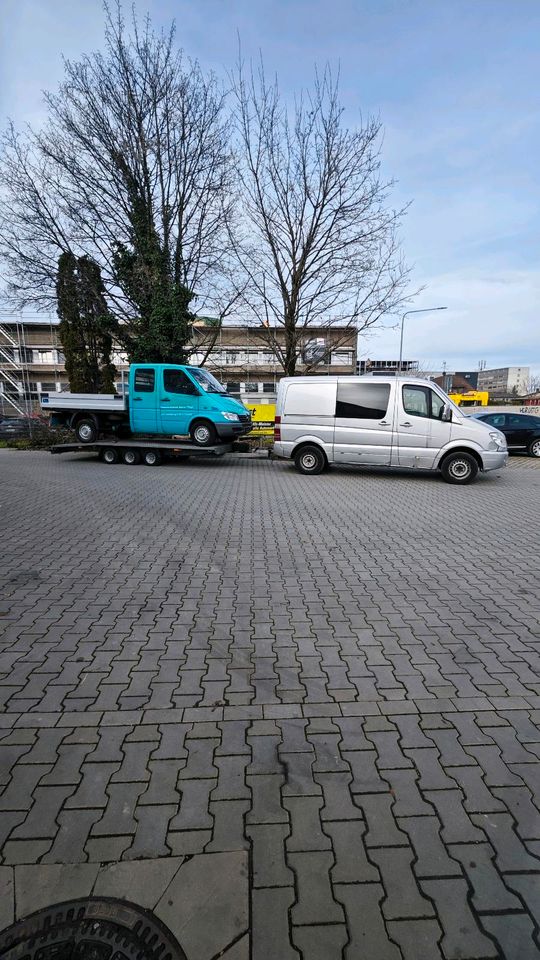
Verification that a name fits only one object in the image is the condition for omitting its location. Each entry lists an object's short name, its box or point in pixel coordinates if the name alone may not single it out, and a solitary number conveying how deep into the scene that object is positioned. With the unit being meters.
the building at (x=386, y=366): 53.25
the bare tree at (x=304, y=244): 17.20
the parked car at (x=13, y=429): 21.97
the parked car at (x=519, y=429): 17.42
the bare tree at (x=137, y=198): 18.12
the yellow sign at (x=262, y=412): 29.02
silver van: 10.70
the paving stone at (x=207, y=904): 1.67
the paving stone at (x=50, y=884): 1.78
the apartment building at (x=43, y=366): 41.19
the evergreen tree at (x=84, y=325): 19.17
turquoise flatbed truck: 13.50
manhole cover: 1.63
